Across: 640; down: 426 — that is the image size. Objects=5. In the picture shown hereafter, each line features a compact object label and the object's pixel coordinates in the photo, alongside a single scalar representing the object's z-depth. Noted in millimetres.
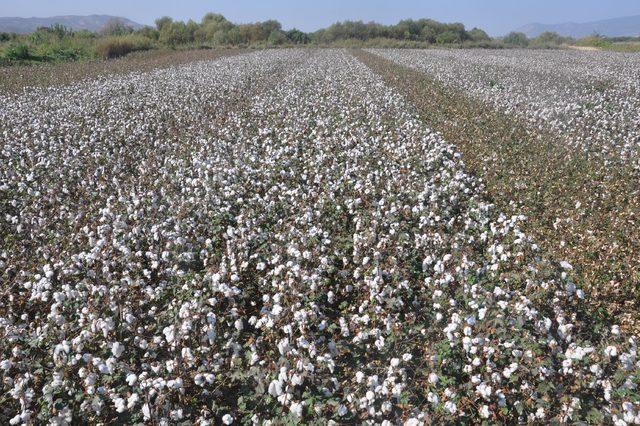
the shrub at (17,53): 30031
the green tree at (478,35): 91975
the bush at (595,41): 67619
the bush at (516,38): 88812
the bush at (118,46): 37750
